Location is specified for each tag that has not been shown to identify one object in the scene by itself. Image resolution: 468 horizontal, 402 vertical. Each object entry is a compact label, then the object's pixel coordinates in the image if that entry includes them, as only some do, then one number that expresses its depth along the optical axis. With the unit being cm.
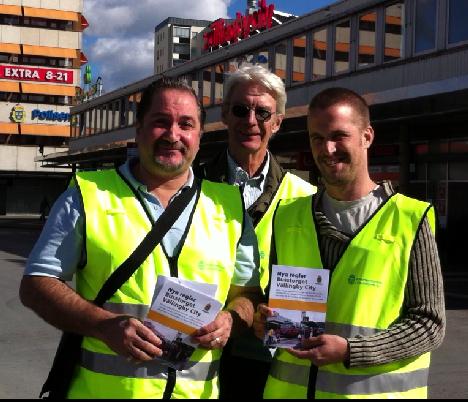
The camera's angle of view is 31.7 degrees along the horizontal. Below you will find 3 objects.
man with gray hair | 394
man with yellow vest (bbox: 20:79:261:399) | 281
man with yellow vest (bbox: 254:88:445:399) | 279
